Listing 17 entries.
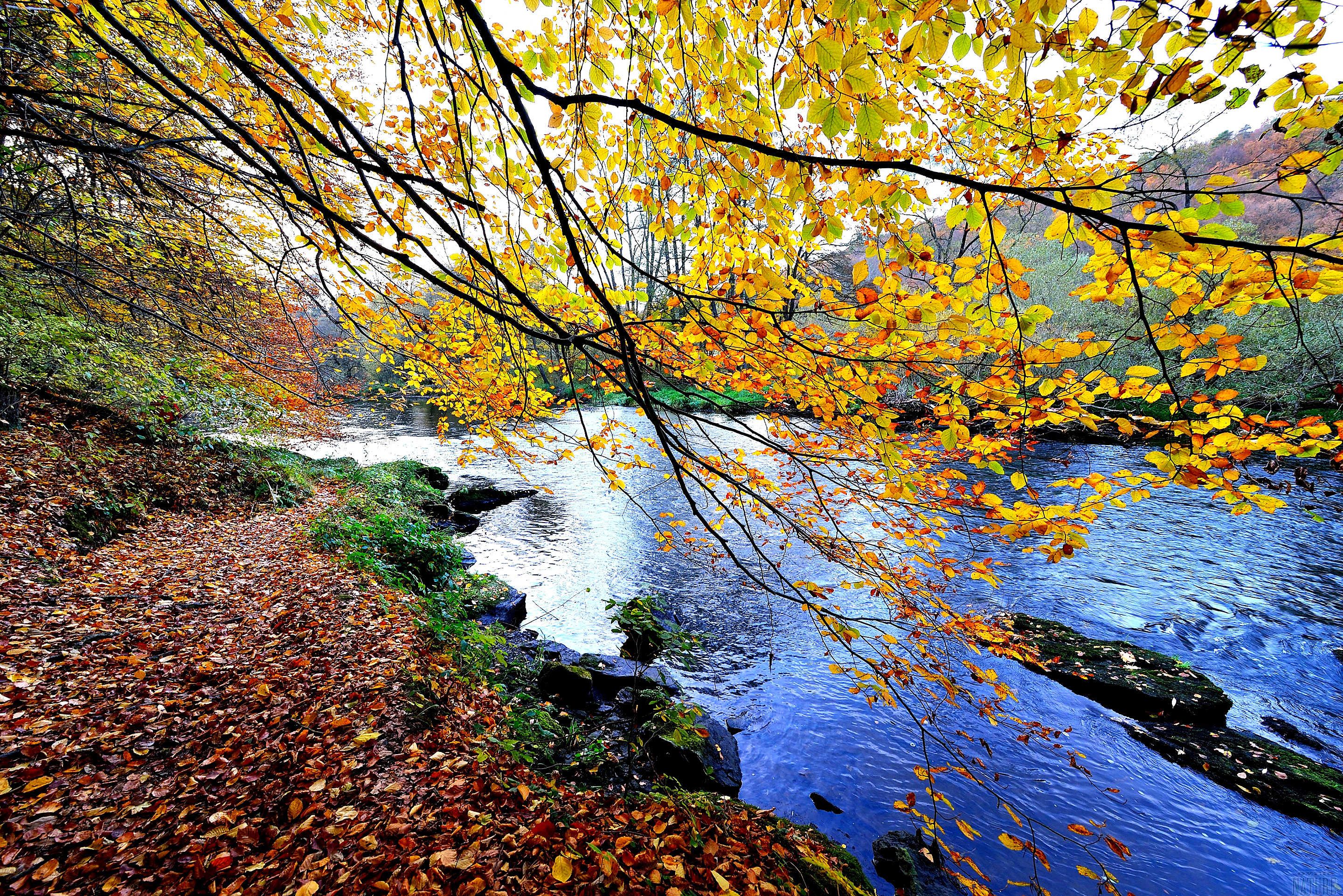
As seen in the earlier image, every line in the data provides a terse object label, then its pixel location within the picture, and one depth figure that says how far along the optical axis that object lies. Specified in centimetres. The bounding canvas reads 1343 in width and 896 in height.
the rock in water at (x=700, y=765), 462
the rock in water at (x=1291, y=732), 536
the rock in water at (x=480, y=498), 1329
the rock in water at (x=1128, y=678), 566
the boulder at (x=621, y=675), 596
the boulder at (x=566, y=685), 559
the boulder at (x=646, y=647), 679
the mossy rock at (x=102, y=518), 566
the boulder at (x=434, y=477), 1446
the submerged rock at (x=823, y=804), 471
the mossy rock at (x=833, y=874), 327
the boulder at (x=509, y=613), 737
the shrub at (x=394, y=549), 661
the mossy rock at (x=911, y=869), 389
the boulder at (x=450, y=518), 1177
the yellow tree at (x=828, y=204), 149
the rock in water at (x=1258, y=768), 459
